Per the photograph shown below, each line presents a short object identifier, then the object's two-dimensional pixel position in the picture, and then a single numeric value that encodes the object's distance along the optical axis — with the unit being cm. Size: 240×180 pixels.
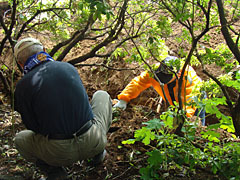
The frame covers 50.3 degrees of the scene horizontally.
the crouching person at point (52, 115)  213
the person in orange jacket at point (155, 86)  377
